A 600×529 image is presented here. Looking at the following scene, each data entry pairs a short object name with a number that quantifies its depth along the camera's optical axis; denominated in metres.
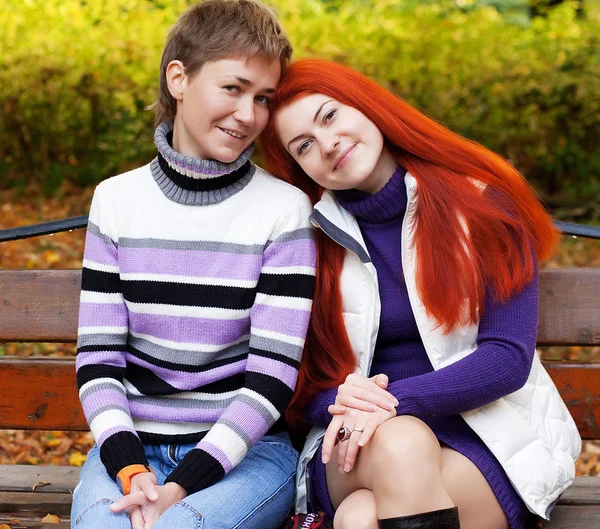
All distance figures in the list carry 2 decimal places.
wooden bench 2.75
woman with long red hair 2.24
